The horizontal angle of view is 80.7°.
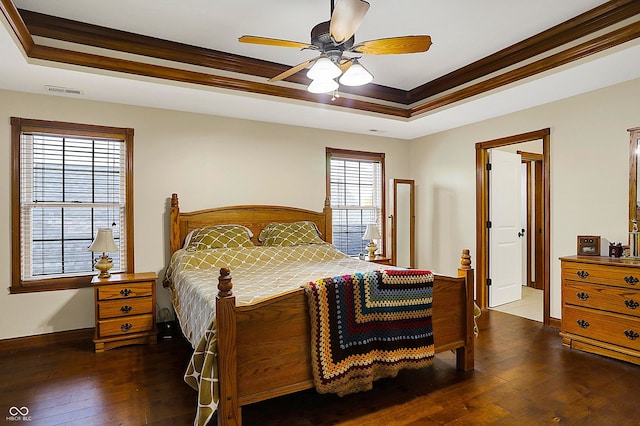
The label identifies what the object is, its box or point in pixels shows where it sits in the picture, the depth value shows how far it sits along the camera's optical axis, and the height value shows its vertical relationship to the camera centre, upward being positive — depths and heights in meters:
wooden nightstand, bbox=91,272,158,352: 3.33 -0.86
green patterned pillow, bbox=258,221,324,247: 4.26 -0.23
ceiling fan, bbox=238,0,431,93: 2.22 +1.07
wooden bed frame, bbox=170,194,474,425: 1.97 -0.74
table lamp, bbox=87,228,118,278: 3.41 -0.29
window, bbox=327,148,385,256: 5.20 +0.29
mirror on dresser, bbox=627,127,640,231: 3.26 +0.35
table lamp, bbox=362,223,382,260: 4.75 -0.27
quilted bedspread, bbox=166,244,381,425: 1.98 -0.50
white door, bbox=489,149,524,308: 4.74 -0.18
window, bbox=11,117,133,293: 3.48 +0.17
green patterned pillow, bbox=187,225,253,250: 3.86 -0.23
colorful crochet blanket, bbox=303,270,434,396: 2.22 -0.70
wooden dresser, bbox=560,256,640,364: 2.91 -0.75
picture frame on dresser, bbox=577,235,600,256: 3.42 -0.28
